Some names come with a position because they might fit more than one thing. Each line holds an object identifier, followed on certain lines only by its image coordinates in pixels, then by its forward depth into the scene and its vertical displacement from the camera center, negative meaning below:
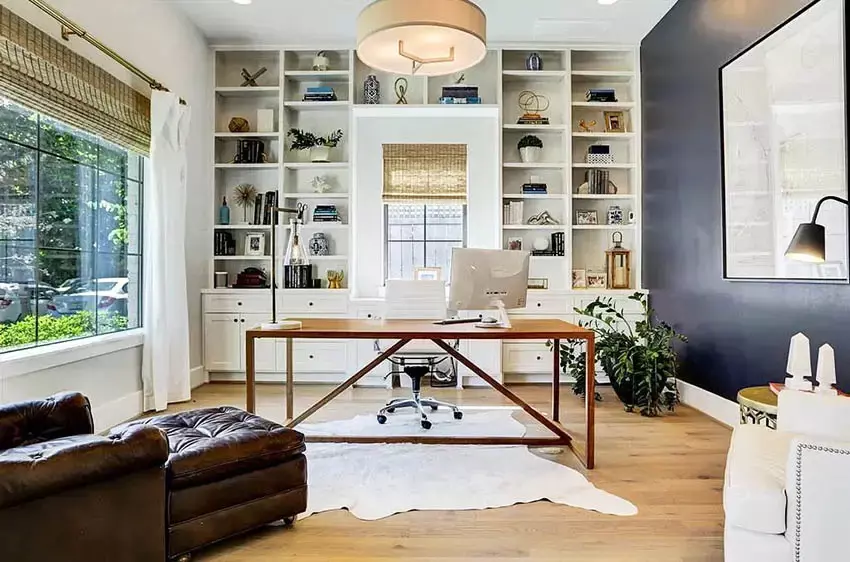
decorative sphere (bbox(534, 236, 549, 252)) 5.29 +0.30
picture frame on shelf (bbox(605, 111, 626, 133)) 5.34 +1.45
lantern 5.24 +0.07
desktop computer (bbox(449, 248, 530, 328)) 3.09 -0.03
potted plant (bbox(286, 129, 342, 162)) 5.29 +1.26
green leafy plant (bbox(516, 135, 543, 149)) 5.32 +1.26
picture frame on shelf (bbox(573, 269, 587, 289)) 5.35 -0.03
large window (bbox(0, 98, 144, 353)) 2.85 +0.26
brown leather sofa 1.53 -0.65
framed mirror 2.64 +0.70
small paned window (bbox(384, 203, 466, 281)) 5.61 +0.39
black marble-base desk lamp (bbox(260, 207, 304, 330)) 3.04 -0.27
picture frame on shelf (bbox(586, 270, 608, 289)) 5.32 -0.05
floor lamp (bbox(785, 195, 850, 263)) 2.29 +0.13
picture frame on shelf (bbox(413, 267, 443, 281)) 5.33 +0.02
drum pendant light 2.46 +1.11
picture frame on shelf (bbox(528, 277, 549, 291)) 5.31 -0.08
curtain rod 2.92 +1.37
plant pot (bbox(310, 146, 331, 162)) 5.28 +1.15
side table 2.32 -0.55
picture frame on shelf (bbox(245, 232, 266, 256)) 5.32 +0.29
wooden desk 2.87 -0.31
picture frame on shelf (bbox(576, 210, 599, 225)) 5.34 +0.55
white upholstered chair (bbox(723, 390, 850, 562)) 1.45 -0.60
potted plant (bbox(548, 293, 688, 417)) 4.00 -0.65
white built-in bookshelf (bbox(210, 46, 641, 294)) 5.33 +1.35
